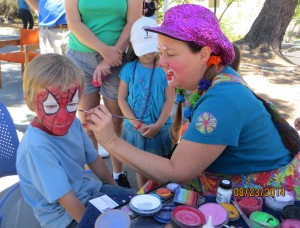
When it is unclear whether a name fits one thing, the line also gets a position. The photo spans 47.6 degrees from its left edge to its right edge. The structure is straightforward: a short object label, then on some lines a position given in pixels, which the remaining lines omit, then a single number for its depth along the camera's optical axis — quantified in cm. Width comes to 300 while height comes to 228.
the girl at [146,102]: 238
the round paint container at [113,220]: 102
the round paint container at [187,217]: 102
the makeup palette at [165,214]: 110
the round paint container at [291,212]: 111
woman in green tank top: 238
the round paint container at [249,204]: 117
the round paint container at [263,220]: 108
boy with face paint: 150
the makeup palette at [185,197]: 117
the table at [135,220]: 108
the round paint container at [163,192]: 122
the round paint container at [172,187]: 126
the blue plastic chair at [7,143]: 194
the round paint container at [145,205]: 110
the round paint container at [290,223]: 107
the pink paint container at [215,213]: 107
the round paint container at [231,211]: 111
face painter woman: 142
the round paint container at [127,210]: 111
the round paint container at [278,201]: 119
